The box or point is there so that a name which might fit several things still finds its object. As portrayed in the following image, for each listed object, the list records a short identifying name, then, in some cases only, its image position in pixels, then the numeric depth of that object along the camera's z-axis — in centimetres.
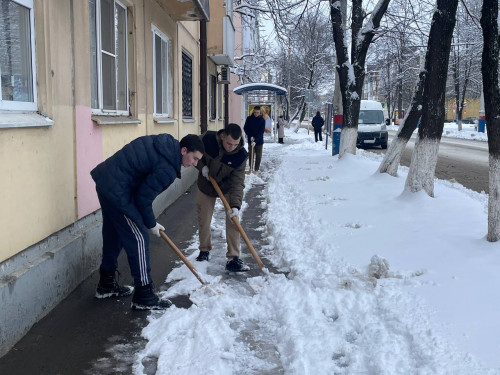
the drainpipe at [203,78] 1152
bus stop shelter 2030
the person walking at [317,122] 2512
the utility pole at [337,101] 1634
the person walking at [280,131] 2604
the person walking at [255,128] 1212
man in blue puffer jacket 370
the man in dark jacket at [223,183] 484
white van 2127
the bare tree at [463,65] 3122
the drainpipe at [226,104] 1875
